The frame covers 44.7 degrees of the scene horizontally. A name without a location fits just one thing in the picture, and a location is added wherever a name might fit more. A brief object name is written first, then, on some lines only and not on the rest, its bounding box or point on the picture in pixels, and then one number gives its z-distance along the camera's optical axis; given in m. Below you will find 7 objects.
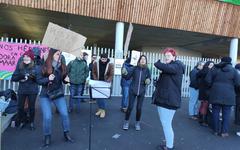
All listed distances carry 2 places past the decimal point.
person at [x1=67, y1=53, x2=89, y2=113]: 8.73
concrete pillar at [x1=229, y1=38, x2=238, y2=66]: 17.94
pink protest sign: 11.24
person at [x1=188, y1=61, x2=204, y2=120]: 8.64
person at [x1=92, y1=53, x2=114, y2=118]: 8.23
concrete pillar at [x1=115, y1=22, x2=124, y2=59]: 14.71
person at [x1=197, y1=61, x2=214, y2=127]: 8.09
